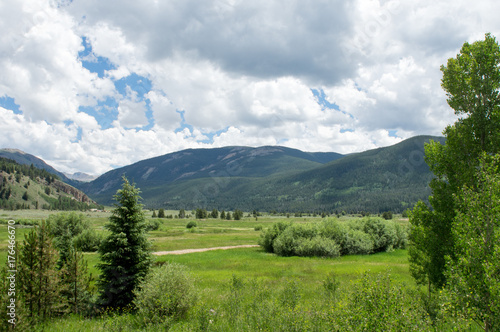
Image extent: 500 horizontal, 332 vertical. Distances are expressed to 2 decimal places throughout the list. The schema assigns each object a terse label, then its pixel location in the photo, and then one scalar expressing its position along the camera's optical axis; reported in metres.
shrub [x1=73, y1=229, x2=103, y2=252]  42.31
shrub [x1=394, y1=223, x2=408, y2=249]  50.50
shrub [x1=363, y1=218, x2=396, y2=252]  46.09
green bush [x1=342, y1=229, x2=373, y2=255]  41.75
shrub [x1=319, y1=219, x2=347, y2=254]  41.54
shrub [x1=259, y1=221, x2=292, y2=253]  43.50
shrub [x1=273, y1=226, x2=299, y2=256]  39.58
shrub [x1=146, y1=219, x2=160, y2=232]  86.50
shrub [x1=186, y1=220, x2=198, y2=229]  96.49
